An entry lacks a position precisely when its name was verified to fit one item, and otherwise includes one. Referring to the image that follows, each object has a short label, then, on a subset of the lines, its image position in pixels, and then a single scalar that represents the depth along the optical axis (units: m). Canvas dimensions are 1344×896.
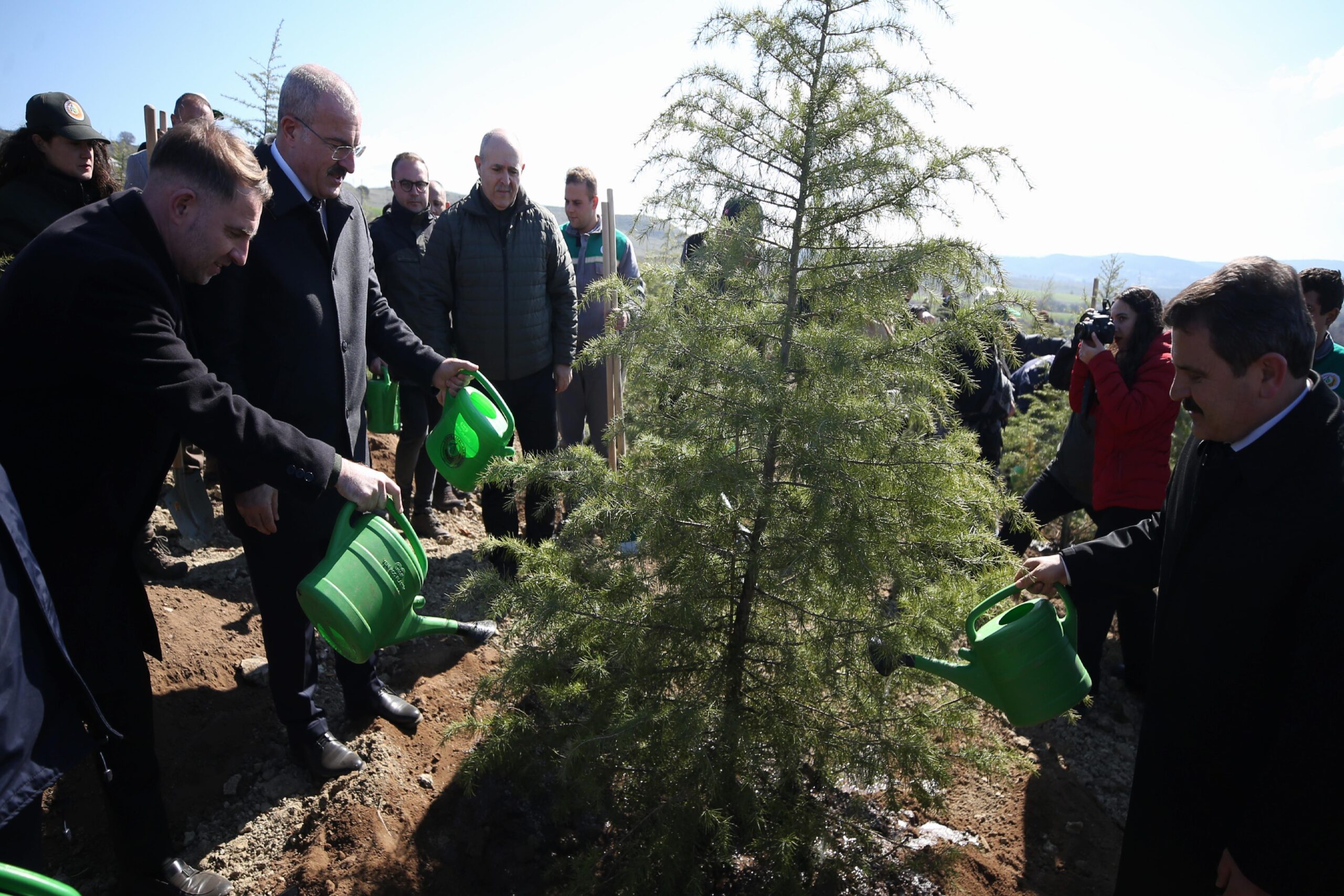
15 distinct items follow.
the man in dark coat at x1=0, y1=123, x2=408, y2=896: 1.90
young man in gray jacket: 5.10
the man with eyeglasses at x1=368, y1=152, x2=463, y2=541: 4.75
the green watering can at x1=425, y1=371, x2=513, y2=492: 2.82
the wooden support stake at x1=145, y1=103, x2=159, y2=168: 4.45
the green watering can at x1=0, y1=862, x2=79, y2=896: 1.16
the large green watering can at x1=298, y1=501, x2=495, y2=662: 2.19
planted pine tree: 2.15
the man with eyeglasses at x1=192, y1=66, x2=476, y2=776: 2.49
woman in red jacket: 3.50
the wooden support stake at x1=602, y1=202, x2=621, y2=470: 5.25
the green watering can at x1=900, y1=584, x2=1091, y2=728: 2.05
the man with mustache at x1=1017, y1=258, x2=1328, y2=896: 1.46
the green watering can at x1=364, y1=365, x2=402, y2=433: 4.29
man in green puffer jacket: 4.07
